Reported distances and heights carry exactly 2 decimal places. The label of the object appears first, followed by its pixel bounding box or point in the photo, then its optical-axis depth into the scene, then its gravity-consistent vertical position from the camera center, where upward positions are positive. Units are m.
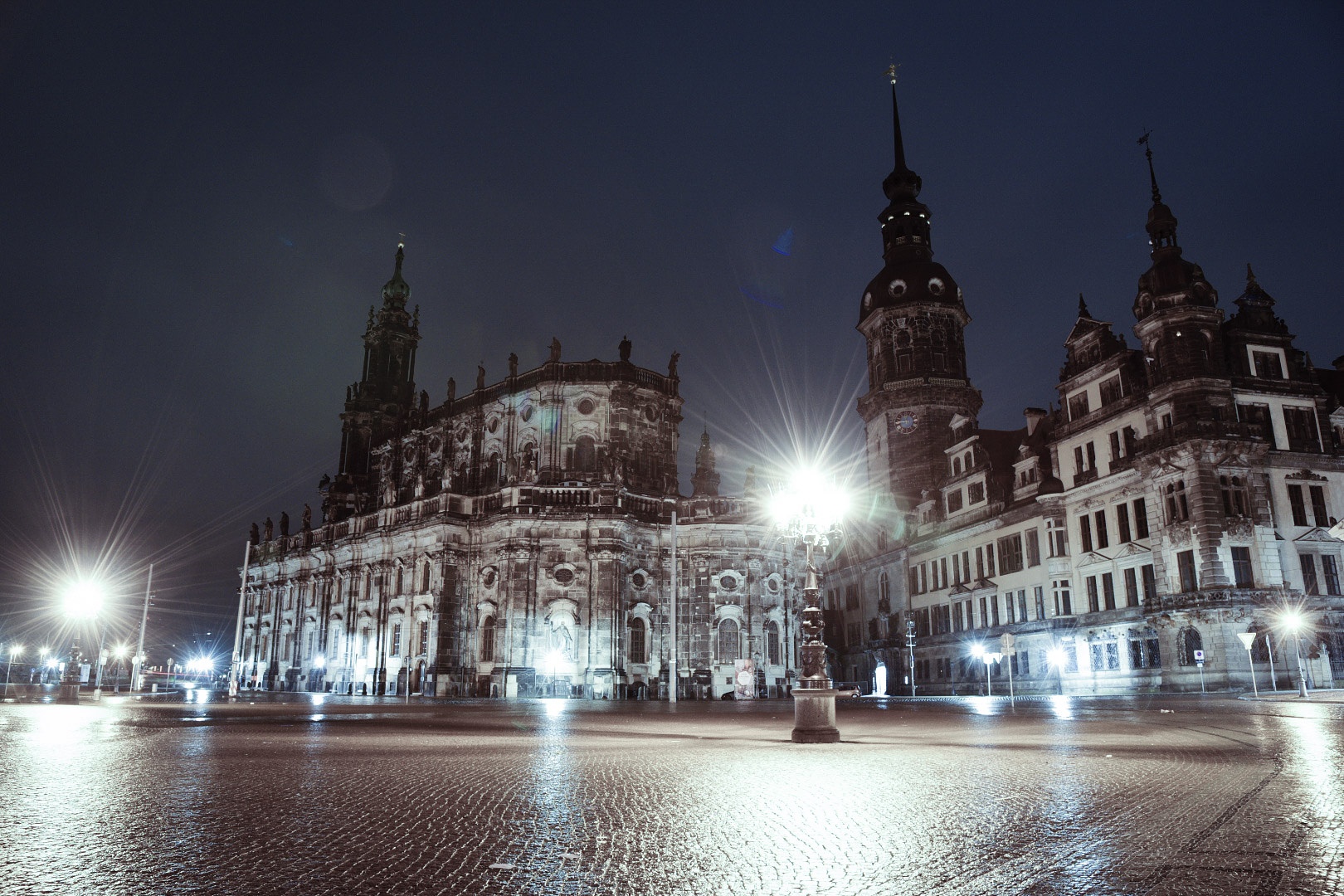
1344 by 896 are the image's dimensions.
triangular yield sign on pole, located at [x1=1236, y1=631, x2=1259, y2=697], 33.14 +0.57
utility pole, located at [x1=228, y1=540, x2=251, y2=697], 53.73 +1.46
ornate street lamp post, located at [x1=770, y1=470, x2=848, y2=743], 14.97 +1.38
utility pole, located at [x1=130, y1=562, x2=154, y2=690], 53.84 +0.29
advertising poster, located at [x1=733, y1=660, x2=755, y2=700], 49.50 -1.17
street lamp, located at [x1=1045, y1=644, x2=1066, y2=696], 45.31 -0.10
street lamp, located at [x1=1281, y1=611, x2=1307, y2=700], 37.28 +1.22
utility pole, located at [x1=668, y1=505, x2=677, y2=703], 41.25 -0.59
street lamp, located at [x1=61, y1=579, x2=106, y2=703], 45.59 +3.54
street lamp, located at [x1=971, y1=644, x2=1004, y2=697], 43.60 +0.08
